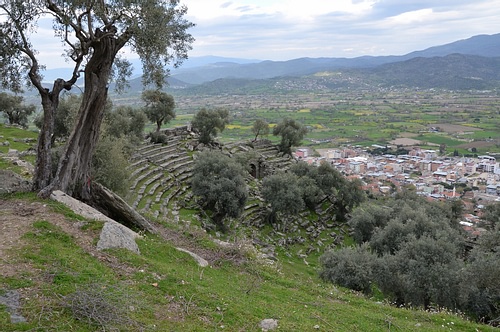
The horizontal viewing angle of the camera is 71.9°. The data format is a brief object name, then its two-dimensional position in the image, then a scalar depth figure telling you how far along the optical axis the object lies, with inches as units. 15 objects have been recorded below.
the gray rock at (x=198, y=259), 469.5
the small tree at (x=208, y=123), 2124.8
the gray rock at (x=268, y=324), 321.1
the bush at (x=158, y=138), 1946.4
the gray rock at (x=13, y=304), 253.4
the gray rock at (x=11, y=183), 532.4
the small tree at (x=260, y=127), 2448.9
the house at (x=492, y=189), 2517.2
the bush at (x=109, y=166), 887.7
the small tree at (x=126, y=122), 1396.4
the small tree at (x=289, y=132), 2417.6
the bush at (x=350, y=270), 775.1
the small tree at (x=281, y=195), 1412.4
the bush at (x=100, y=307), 265.4
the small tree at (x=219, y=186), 1195.3
